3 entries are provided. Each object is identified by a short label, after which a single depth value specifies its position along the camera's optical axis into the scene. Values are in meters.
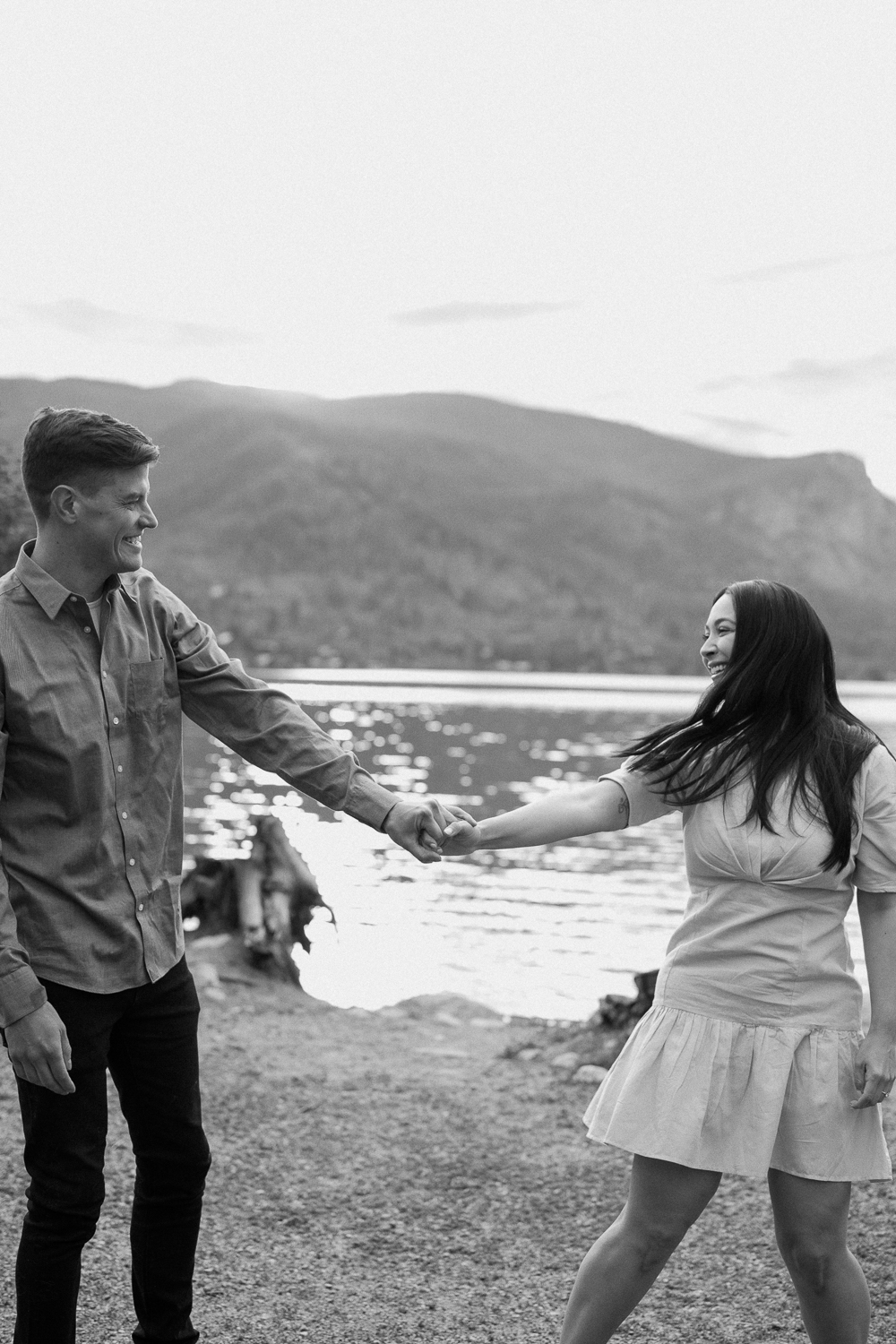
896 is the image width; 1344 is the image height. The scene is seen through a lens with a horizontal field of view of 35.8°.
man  2.96
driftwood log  10.38
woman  3.03
